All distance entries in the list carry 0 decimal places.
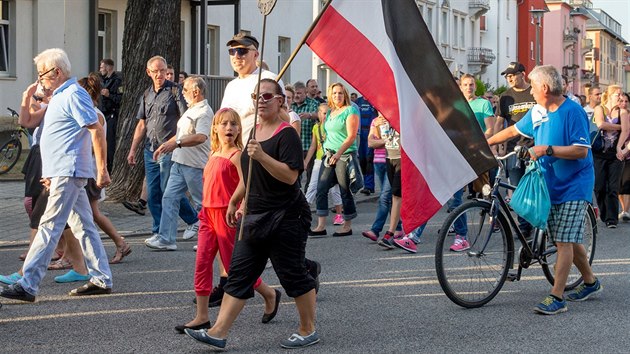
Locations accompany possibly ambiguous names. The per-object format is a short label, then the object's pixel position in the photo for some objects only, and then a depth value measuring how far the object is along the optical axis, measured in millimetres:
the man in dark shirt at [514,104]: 12164
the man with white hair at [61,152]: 8055
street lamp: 37406
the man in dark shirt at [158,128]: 11617
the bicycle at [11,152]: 19597
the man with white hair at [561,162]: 8031
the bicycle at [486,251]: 8117
